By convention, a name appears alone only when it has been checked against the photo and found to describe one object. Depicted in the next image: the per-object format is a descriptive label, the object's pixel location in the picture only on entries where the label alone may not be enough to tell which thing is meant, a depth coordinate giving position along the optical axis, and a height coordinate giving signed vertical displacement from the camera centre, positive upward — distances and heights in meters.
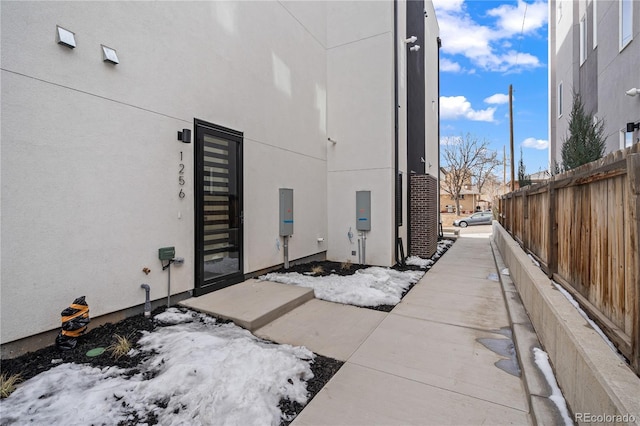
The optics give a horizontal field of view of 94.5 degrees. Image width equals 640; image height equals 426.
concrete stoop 3.86 -1.32
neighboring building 8.22 +5.37
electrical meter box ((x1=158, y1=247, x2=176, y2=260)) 4.18 -0.56
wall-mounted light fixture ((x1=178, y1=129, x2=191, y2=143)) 4.47 +1.18
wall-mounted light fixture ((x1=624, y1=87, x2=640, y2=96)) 7.34 +3.00
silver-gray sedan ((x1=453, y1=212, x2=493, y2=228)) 23.00 -0.58
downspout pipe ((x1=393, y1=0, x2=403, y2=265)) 7.70 +2.72
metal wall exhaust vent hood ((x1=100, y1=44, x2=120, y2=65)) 3.56 +1.93
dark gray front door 4.76 +0.12
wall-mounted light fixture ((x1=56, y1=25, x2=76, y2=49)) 3.19 +1.93
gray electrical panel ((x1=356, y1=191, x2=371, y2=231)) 7.64 +0.07
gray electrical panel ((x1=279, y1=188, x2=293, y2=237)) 6.58 +0.03
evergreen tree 7.59 +1.84
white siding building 3.05 +1.09
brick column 8.75 -0.10
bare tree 29.72 +5.22
